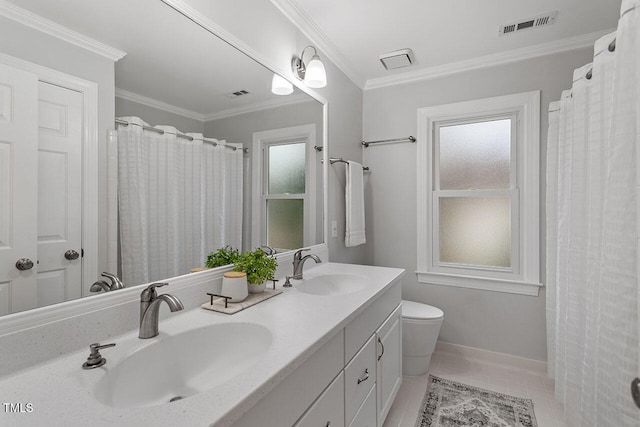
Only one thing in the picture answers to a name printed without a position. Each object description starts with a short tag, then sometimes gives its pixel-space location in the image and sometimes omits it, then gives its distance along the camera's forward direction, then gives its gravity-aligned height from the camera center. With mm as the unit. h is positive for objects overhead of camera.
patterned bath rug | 1752 -1171
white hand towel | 2404 +53
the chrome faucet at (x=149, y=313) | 925 -297
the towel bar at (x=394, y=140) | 2634 +630
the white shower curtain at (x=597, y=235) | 933 -89
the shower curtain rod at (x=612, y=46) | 1155 +616
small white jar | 1192 -282
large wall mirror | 835 +219
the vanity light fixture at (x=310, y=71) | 1802 +835
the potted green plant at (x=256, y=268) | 1312 -233
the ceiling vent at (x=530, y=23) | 1885 +1186
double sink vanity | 600 -380
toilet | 2172 -879
